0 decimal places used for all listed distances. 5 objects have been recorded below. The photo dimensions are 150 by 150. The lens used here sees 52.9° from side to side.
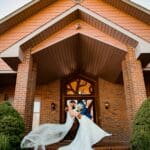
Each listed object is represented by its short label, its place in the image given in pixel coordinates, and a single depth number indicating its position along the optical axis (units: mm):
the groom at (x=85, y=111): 6753
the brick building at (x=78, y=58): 5113
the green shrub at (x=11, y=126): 3970
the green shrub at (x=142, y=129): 3905
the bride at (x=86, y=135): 4030
